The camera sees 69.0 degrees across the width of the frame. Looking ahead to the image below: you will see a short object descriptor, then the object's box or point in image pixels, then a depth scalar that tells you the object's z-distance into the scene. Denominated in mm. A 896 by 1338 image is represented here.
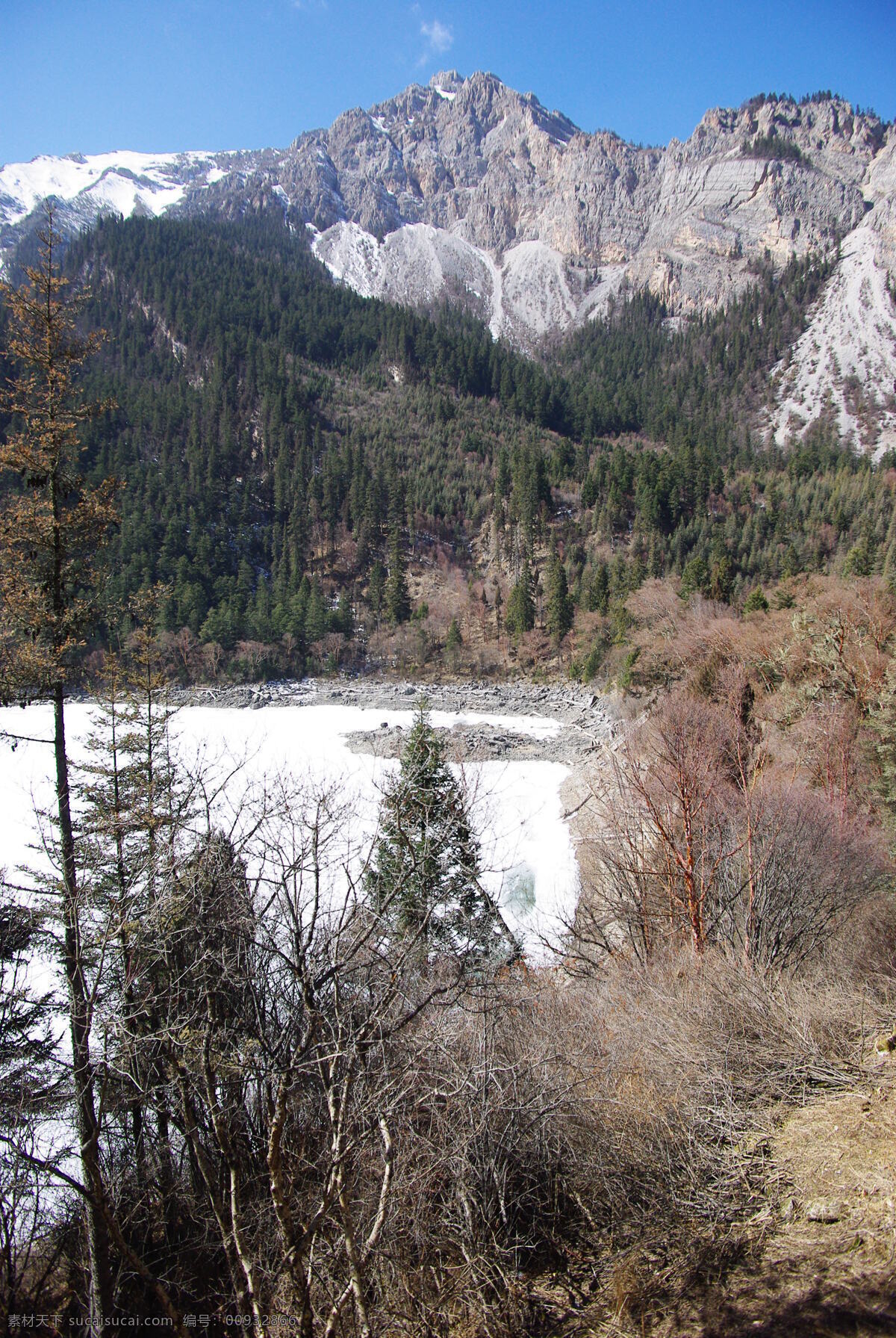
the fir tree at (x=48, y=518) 7879
